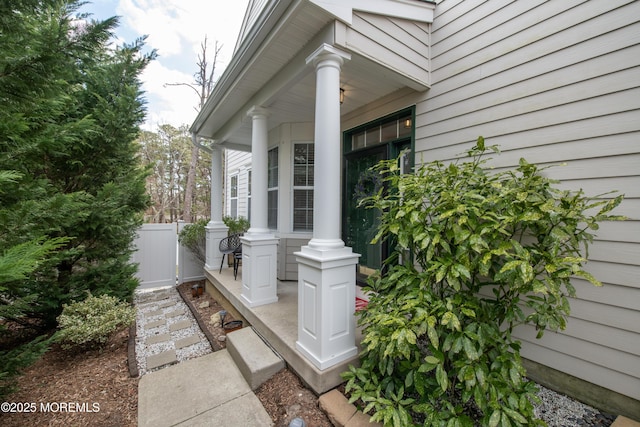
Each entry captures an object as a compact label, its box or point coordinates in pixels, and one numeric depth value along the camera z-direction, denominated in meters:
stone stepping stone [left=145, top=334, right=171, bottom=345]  3.15
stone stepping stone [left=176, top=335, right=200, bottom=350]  3.08
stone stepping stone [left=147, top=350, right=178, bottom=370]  2.68
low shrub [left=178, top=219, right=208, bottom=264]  5.50
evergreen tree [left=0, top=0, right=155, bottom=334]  1.69
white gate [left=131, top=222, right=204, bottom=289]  5.20
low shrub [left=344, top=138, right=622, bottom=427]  1.53
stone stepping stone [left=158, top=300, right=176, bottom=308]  4.38
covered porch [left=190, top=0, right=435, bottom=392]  2.16
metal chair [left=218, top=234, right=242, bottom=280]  4.69
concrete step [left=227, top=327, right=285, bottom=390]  2.29
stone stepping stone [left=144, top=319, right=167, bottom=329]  3.60
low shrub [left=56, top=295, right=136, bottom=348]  2.68
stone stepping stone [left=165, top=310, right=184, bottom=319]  3.96
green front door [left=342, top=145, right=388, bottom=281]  3.66
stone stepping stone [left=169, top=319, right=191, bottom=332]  3.52
